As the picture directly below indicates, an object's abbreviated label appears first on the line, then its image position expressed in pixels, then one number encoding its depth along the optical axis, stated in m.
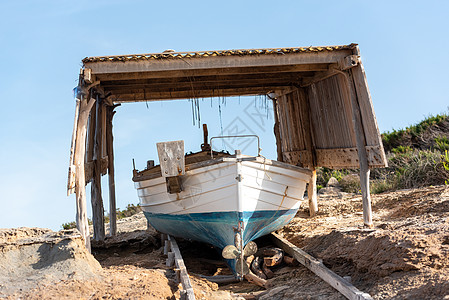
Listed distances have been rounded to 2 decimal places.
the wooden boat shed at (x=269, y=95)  7.92
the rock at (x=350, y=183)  15.50
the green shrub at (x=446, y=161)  12.44
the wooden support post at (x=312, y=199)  10.66
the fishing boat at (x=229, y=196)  6.63
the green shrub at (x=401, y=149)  17.15
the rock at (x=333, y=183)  16.41
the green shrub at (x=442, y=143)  15.52
